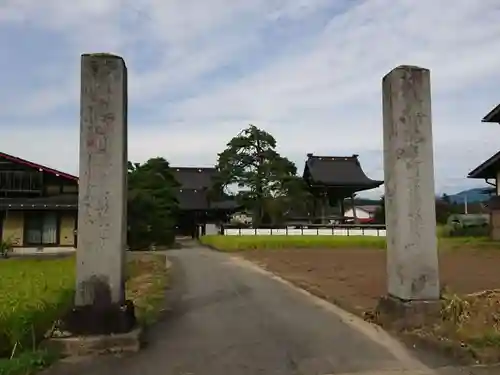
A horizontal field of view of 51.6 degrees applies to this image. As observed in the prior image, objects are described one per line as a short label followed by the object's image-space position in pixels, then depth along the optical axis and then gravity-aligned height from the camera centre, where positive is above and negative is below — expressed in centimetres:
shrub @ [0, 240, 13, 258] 2248 -86
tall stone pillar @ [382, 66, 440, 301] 698 +50
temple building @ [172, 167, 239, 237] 4392 +142
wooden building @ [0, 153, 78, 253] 2570 +105
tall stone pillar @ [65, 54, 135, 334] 630 +47
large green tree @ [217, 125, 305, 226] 3422 +349
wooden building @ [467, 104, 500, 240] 2620 +252
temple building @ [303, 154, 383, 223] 4081 +349
